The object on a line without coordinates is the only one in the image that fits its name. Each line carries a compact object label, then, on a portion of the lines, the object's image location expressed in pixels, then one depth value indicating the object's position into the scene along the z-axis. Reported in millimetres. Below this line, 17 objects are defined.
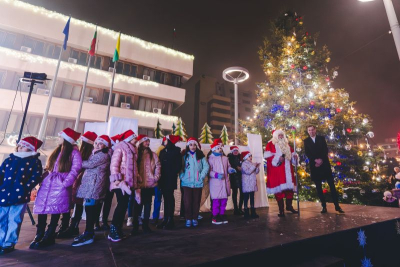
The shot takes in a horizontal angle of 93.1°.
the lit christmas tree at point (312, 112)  8344
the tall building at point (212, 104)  73188
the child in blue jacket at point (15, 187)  2922
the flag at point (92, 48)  14648
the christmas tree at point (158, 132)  9555
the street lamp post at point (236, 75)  11336
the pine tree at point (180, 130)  9742
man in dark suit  5344
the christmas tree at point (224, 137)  9595
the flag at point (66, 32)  13809
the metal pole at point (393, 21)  4965
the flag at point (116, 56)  15481
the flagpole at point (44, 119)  13042
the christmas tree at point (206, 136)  9977
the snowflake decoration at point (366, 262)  3582
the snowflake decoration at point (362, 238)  3631
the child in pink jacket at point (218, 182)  4805
